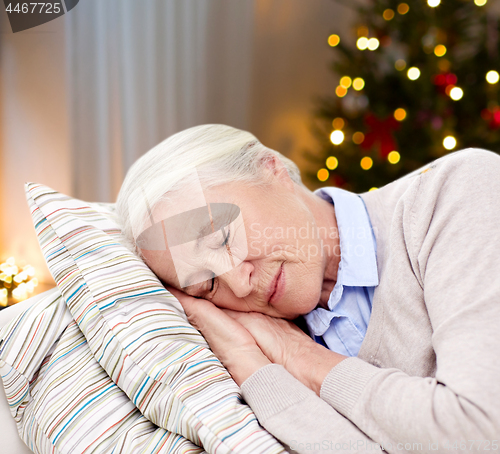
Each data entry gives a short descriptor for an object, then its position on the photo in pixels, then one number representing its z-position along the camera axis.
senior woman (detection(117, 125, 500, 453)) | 0.64
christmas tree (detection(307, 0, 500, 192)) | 2.15
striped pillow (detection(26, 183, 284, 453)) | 0.70
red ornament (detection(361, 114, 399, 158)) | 2.35
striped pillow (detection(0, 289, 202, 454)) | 0.74
